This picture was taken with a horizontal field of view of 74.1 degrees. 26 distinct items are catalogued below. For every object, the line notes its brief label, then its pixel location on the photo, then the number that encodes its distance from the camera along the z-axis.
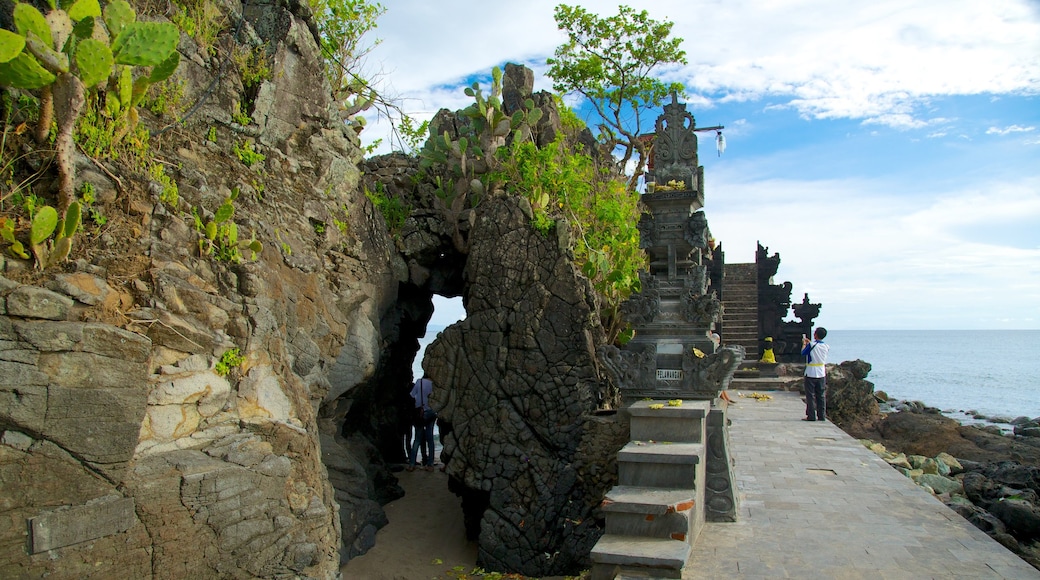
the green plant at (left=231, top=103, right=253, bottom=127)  8.79
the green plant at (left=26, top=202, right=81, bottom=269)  5.42
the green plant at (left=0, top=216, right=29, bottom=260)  5.34
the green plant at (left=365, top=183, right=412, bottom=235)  12.15
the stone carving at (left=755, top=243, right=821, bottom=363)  20.16
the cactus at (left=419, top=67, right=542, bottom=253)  12.03
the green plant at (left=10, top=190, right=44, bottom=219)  5.65
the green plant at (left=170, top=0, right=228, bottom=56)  8.40
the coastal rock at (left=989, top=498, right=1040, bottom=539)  8.56
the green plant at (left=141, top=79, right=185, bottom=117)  7.44
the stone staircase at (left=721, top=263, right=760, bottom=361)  20.42
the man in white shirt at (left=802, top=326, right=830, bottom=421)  11.41
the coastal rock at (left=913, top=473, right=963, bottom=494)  10.79
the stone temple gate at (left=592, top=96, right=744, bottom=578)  6.12
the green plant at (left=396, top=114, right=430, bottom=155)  12.64
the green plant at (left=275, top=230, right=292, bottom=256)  8.88
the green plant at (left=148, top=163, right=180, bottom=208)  6.83
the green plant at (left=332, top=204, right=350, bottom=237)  10.45
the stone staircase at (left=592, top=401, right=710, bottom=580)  5.75
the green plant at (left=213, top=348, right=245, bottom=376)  6.82
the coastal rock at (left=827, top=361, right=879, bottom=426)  18.02
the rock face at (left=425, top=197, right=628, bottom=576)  10.05
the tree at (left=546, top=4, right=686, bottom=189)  18.81
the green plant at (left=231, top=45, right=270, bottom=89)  9.18
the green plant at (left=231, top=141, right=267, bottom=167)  8.60
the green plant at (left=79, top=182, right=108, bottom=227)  6.06
